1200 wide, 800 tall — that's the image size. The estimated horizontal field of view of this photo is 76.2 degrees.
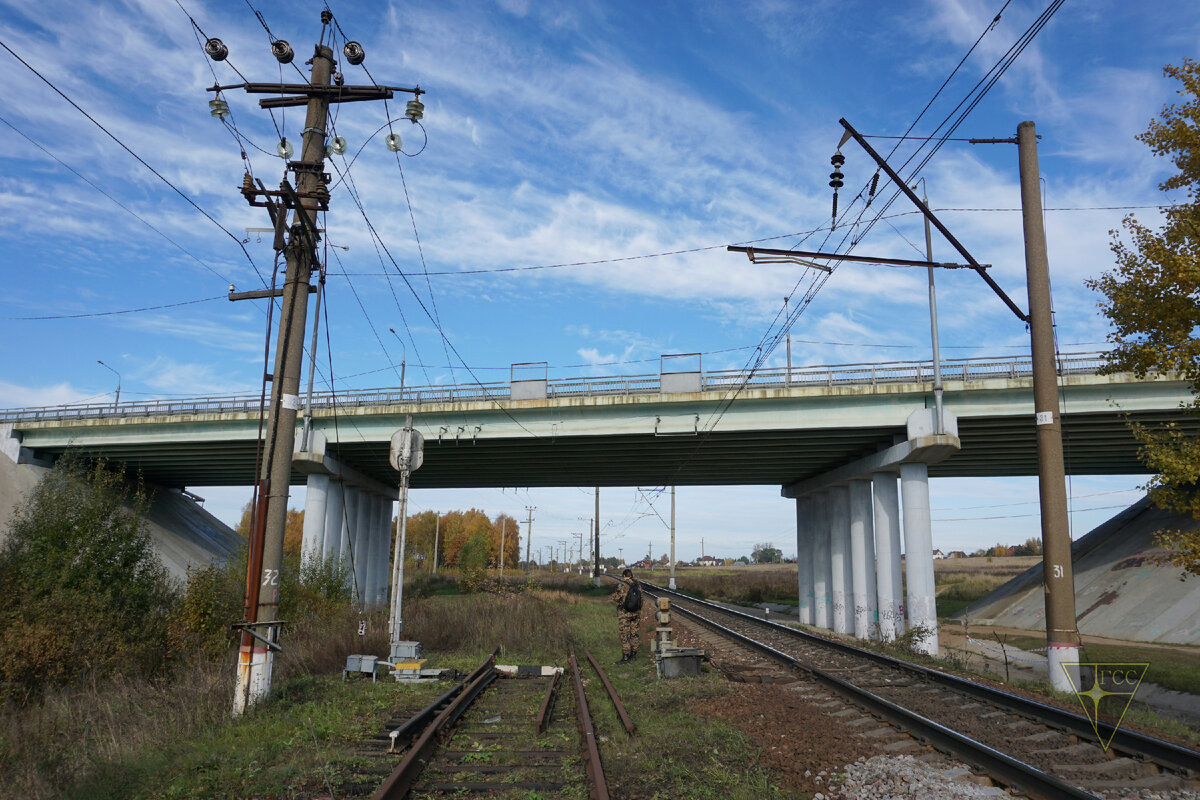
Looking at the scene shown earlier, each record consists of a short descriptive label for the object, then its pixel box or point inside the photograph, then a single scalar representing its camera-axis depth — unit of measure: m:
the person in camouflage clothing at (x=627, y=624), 17.09
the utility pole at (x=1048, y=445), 13.55
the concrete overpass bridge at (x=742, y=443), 26.00
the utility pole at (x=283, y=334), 10.78
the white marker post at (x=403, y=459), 16.45
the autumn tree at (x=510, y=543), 149.94
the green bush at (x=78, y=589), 13.84
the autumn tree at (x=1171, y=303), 11.49
